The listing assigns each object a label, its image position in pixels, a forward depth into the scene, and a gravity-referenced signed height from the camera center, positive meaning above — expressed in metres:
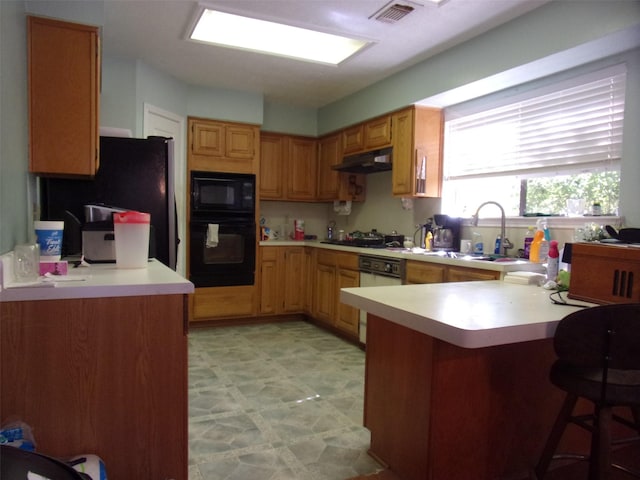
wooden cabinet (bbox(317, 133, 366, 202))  4.86 +0.41
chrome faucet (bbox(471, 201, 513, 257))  3.10 -0.15
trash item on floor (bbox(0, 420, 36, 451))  1.28 -0.70
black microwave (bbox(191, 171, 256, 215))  4.47 +0.22
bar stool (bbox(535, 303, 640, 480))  1.34 -0.45
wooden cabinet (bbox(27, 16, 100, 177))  2.12 +0.57
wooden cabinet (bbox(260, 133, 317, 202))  5.02 +0.56
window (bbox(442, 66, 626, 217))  2.63 +0.52
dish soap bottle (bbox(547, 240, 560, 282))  2.30 -0.23
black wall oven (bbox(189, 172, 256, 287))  4.46 -0.18
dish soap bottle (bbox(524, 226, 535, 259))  2.95 -0.14
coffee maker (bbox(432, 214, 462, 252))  3.54 -0.14
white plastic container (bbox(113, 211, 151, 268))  1.94 -0.13
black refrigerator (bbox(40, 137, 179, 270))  2.74 +0.15
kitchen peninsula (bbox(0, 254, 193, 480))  1.40 -0.55
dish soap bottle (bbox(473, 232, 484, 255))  3.36 -0.20
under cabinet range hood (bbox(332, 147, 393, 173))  4.03 +0.53
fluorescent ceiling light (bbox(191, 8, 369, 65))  3.18 +1.40
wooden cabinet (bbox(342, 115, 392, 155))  4.02 +0.81
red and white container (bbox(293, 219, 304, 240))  5.30 -0.19
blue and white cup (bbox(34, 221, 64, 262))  1.74 -0.13
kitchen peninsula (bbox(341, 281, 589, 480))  1.55 -0.67
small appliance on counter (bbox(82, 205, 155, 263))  2.10 -0.15
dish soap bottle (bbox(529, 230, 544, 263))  2.77 -0.17
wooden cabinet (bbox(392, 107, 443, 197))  3.68 +0.58
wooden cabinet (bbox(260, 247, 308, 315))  4.79 -0.74
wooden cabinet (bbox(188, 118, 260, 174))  4.48 +0.72
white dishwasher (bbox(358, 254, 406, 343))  3.40 -0.46
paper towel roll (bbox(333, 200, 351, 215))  5.01 +0.10
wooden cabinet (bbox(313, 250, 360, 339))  4.00 -0.74
